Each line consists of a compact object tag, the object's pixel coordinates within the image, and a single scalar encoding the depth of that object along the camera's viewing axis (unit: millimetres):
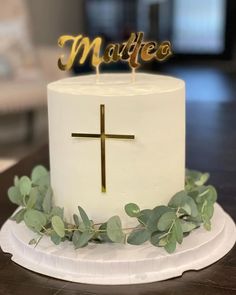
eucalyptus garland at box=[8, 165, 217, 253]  893
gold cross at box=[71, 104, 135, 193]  901
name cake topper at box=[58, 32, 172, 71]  986
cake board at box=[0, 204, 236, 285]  869
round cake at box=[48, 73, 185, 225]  905
